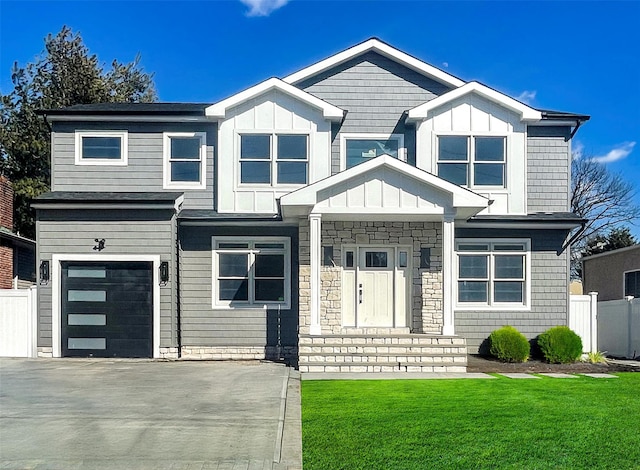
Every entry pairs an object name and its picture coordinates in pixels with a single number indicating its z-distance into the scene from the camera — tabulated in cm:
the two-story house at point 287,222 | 1339
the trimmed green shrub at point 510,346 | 1338
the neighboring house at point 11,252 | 1741
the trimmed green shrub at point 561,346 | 1352
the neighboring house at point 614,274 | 1975
